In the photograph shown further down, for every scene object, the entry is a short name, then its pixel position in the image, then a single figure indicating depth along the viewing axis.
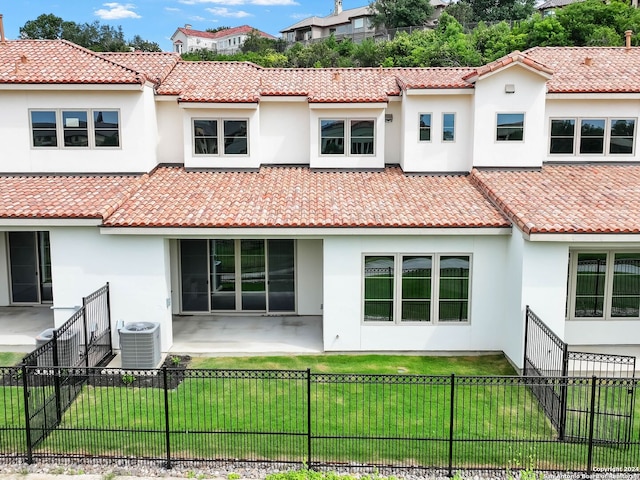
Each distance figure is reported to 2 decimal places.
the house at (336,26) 79.81
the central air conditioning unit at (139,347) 13.63
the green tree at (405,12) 65.12
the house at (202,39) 117.06
